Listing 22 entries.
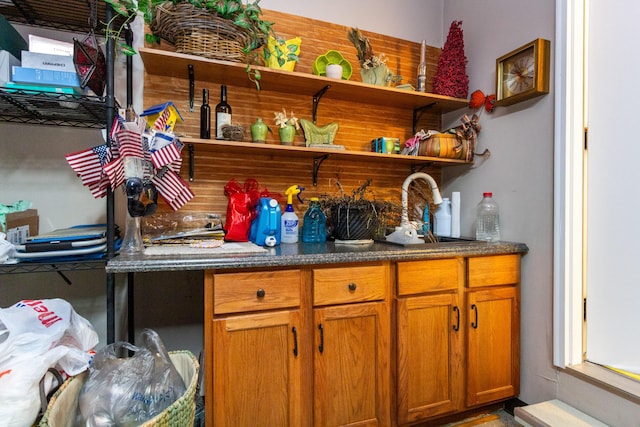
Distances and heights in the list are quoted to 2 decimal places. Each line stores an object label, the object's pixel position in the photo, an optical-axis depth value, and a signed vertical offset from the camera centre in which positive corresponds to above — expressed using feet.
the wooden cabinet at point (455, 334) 5.01 -1.95
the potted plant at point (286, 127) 6.17 +1.59
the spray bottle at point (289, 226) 6.00 -0.26
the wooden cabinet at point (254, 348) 4.07 -1.75
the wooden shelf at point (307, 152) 5.45 +1.12
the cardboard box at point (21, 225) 4.39 -0.23
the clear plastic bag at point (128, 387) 3.30 -1.87
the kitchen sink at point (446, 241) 5.52 -0.53
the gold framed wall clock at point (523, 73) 5.49 +2.48
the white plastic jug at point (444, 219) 7.14 -0.12
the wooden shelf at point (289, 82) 5.29 +2.41
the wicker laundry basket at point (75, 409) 3.05 -1.95
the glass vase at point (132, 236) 4.53 -0.36
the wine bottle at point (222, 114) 5.80 +1.71
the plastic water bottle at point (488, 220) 6.40 -0.12
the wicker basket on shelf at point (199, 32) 4.81 +2.75
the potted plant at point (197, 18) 4.72 +2.84
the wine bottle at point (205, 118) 5.77 +1.63
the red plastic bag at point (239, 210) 5.78 +0.02
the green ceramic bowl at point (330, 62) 6.41 +2.92
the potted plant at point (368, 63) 6.31 +2.91
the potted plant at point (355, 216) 5.74 -0.06
